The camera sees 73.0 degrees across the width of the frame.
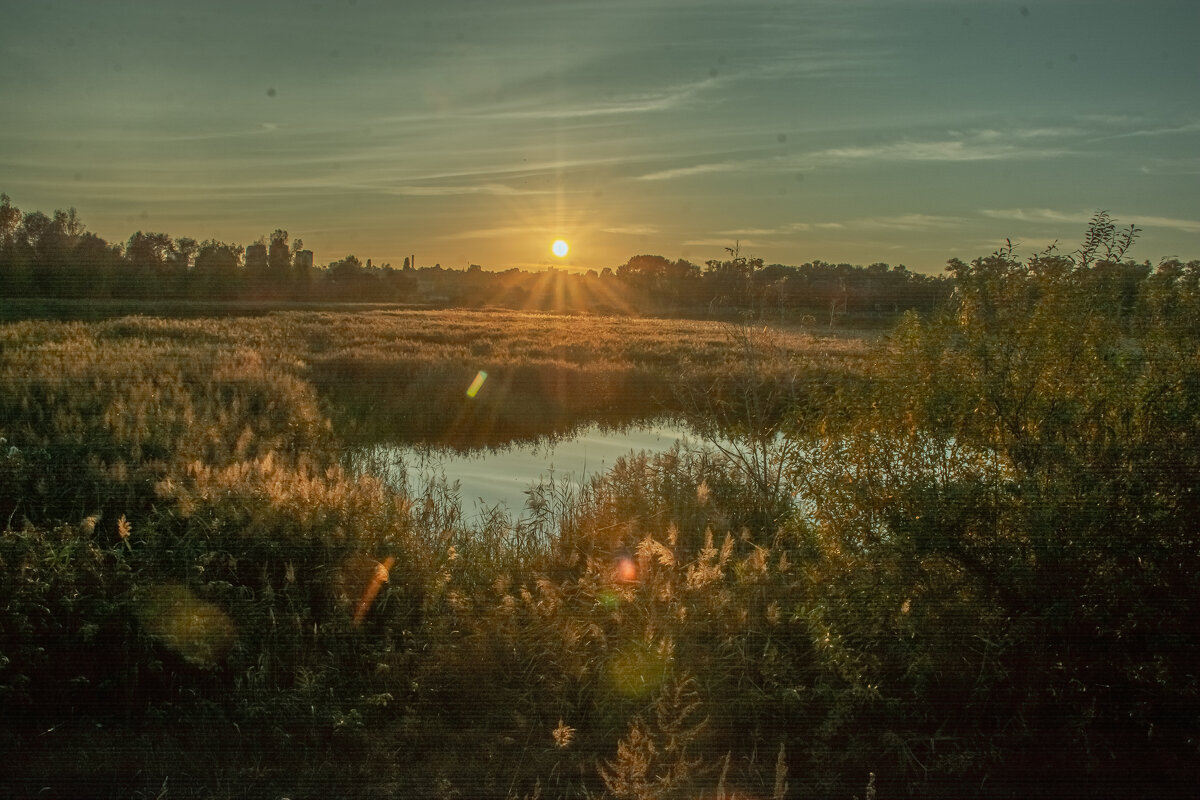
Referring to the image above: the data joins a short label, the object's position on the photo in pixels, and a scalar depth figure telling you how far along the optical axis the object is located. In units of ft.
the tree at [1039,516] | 16.65
